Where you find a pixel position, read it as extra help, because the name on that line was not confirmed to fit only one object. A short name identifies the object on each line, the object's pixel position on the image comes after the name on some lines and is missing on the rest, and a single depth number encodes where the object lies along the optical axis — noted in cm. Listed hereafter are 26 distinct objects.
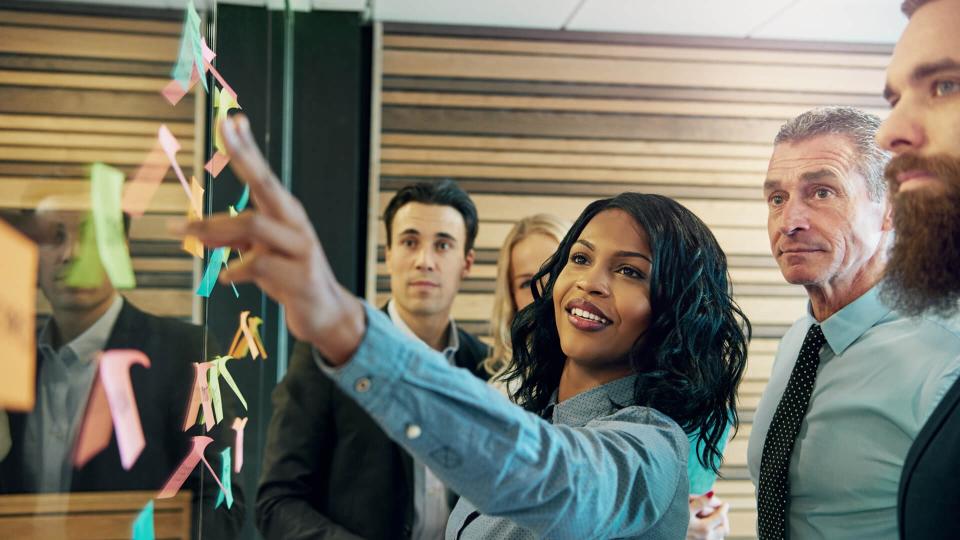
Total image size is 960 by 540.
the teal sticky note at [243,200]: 144
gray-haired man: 148
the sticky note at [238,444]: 169
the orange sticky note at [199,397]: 104
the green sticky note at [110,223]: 63
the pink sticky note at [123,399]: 68
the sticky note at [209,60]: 106
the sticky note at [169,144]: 81
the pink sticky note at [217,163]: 110
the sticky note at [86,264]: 59
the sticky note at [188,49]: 88
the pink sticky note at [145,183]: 71
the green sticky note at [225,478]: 138
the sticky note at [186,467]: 89
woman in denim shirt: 78
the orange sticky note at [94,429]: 63
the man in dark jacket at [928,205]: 100
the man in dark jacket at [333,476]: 230
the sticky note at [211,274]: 108
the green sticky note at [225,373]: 135
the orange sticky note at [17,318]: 50
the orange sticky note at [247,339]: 171
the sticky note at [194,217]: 95
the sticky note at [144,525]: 75
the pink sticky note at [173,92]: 82
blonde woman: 279
